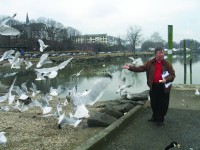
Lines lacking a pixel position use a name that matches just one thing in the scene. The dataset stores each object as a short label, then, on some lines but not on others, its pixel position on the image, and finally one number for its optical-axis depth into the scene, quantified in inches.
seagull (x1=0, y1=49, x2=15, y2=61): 137.5
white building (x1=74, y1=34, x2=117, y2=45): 4078.4
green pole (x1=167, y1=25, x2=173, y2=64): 341.4
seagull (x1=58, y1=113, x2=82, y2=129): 147.6
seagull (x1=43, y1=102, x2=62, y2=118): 177.2
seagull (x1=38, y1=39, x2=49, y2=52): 153.7
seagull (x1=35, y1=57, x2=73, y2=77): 118.3
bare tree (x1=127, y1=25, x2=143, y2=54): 2789.1
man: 167.6
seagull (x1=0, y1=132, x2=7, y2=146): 125.5
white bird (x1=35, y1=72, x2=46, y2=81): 163.7
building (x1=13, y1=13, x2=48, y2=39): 1292.5
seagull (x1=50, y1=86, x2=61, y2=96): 223.6
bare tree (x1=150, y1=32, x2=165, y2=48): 3454.0
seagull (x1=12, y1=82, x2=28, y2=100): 226.8
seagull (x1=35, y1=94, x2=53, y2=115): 195.3
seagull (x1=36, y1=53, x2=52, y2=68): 148.6
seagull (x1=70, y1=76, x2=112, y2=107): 91.3
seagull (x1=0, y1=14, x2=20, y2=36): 96.6
